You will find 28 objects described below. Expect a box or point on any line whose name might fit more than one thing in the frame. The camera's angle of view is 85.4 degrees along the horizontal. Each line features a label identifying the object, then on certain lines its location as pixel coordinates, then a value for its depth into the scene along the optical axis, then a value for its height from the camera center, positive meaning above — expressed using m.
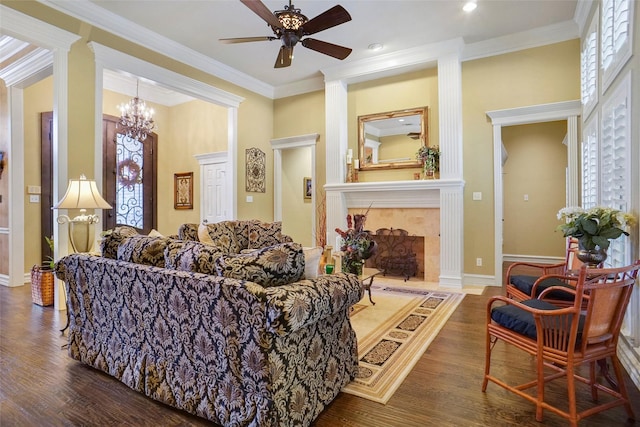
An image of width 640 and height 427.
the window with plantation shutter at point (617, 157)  2.41 +0.41
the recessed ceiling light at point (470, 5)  3.93 +2.36
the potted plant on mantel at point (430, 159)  5.13 +0.77
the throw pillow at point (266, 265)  1.74 -0.28
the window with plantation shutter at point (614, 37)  2.38 +1.33
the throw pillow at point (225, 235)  3.85 -0.28
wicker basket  3.94 -0.84
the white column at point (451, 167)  4.91 +0.62
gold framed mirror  5.41 +1.18
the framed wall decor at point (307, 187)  7.17 +0.50
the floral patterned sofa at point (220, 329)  1.62 -0.64
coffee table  3.60 -0.68
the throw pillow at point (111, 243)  2.38 -0.22
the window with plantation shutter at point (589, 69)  3.47 +1.54
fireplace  4.93 -0.01
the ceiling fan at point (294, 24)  2.94 +1.68
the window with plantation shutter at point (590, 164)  3.39 +0.48
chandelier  5.86 +1.57
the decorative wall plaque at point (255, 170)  6.33 +0.77
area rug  2.25 -1.10
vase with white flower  2.31 -0.12
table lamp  3.35 +0.05
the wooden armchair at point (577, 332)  1.69 -0.64
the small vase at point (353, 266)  3.53 -0.57
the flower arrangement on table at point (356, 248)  3.50 -0.38
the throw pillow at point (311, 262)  2.01 -0.30
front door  6.39 +0.64
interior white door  6.86 +0.36
